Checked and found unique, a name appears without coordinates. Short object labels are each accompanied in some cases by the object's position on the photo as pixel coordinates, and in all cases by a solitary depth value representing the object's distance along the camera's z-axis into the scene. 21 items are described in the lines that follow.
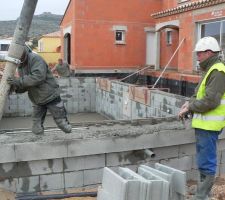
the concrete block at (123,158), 5.39
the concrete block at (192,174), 5.88
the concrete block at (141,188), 3.58
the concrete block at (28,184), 5.08
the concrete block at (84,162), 5.20
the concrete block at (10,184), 5.02
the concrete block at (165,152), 5.65
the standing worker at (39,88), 5.05
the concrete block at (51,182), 5.16
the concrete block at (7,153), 4.86
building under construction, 5.10
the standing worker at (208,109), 4.09
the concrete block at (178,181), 3.88
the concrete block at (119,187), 3.54
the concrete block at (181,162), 5.72
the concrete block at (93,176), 5.32
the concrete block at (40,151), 4.93
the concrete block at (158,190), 3.65
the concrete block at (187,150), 5.79
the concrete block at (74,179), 5.23
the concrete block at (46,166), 5.08
